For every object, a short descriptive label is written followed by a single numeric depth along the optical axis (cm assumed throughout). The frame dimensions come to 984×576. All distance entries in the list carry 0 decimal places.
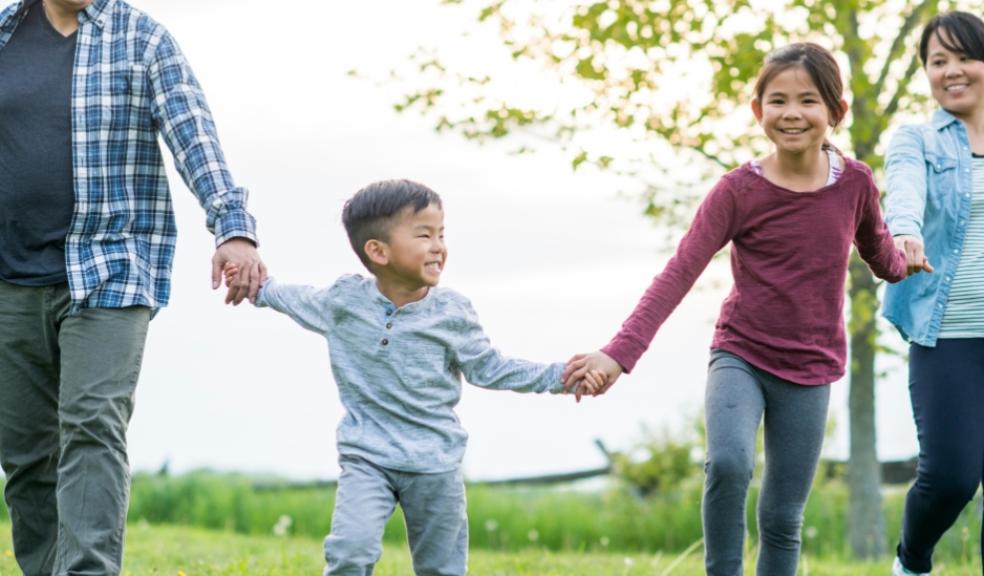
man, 436
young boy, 415
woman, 490
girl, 442
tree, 889
